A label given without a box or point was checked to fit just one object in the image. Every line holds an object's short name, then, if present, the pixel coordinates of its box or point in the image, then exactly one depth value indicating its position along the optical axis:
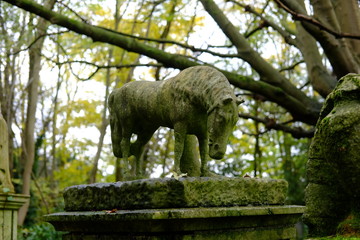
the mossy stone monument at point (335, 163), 3.69
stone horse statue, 3.52
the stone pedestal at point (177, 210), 3.19
